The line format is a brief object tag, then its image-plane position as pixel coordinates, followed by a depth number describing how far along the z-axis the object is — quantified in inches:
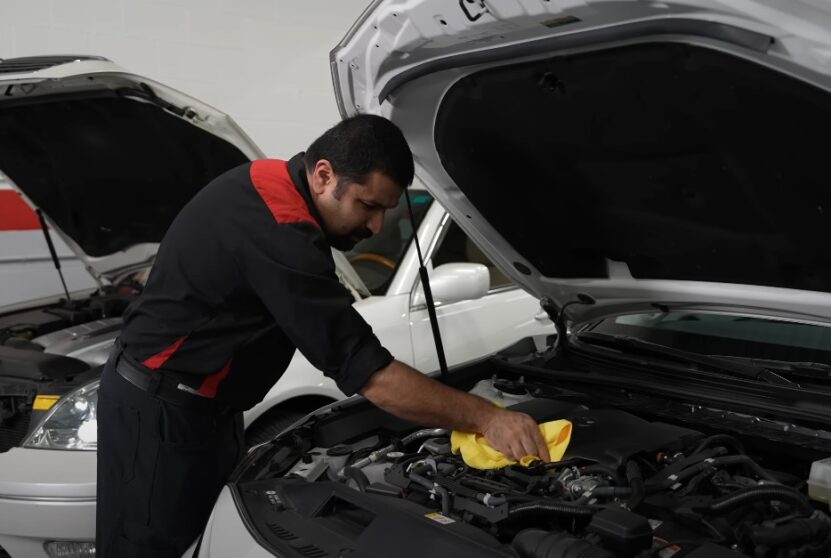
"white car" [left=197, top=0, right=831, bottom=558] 58.6
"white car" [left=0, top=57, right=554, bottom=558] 101.3
